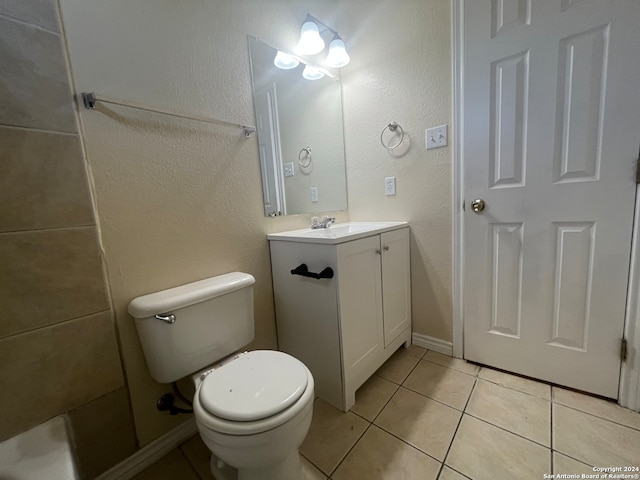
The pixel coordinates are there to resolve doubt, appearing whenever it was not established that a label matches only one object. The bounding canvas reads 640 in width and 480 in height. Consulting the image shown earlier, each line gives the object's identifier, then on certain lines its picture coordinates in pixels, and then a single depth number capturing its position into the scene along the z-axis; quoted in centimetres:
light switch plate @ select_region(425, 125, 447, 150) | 138
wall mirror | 136
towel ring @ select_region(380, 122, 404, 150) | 152
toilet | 68
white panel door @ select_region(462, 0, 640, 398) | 100
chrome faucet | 152
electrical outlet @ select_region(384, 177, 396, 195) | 159
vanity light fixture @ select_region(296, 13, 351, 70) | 142
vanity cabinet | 111
